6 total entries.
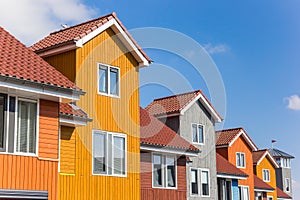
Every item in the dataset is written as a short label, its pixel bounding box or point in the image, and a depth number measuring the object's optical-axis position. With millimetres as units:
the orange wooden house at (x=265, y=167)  57062
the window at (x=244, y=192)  44766
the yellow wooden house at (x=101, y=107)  22656
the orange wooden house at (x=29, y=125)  17828
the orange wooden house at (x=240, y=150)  46531
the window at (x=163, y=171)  29639
